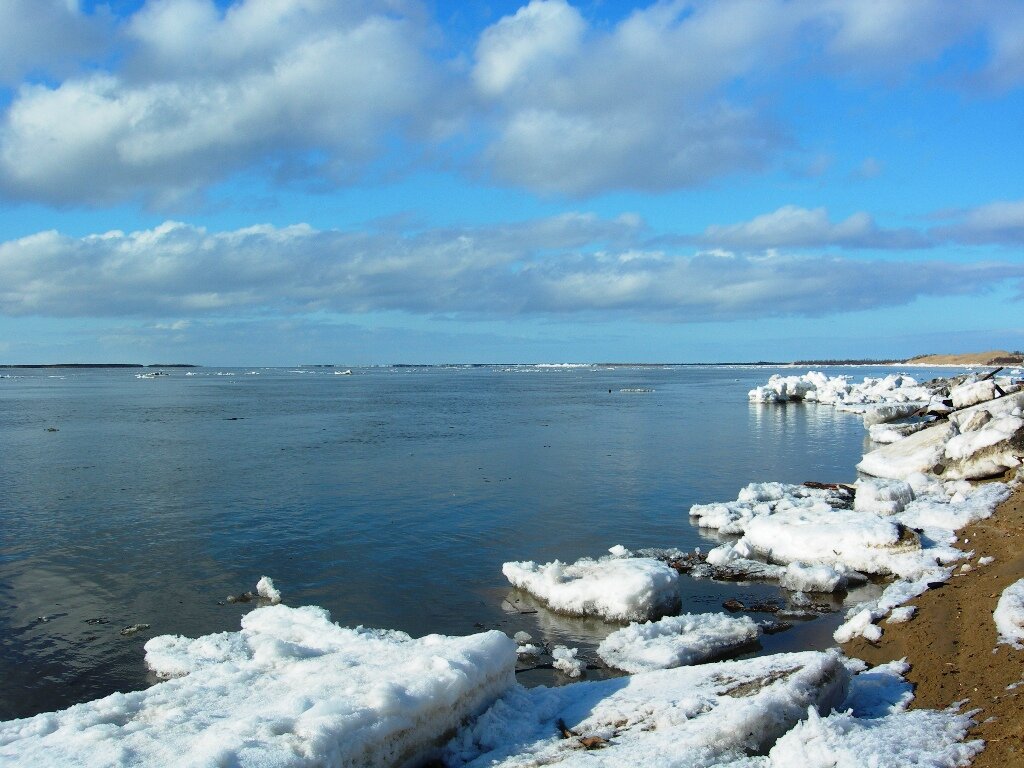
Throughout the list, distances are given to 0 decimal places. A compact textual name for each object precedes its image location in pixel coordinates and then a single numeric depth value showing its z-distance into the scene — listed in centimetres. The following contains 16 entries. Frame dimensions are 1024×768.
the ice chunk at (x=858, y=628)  941
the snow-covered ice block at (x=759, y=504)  1591
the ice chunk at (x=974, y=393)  2566
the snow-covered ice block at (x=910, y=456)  1908
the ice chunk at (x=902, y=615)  945
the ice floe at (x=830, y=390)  5056
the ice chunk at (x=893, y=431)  2661
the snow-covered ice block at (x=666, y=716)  612
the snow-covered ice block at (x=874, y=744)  581
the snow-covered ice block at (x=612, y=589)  1081
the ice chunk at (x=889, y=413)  3297
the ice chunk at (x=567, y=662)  899
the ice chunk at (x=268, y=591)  1188
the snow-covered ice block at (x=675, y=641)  912
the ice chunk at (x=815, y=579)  1177
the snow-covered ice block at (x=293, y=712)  586
